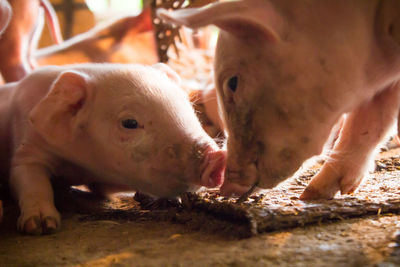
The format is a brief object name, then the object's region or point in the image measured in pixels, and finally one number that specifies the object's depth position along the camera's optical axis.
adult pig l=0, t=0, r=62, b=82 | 1.38
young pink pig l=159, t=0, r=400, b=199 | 0.91
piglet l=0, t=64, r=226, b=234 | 0.99
